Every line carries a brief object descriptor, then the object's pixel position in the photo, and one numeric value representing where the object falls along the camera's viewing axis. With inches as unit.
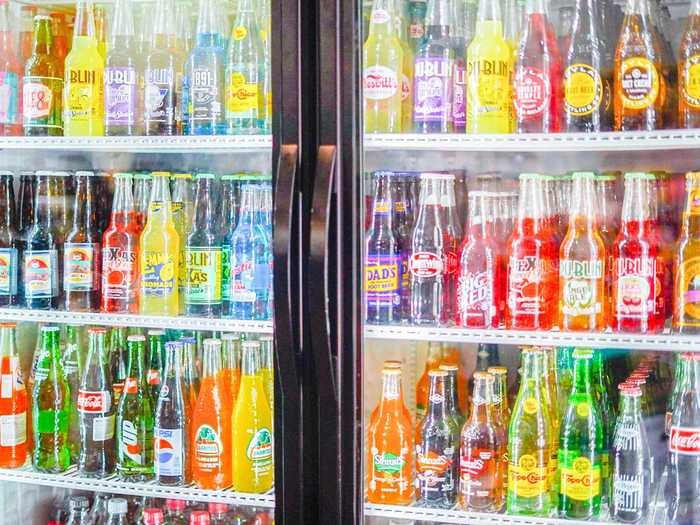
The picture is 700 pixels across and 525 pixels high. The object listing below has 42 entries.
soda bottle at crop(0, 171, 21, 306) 92.1
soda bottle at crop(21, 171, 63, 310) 91.0
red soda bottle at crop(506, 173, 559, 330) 77.4
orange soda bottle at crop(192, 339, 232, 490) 85.5
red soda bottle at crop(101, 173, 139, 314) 88.8
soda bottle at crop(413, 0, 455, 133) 80.5
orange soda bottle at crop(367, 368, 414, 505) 80.6
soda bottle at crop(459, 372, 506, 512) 78.5
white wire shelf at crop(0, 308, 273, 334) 79.4
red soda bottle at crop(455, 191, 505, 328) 79.1
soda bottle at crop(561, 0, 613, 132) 76.5
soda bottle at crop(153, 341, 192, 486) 86.2
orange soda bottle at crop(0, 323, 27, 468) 92.1
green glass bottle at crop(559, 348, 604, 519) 75.5
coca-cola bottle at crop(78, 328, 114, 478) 90.1
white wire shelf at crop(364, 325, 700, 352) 69.4
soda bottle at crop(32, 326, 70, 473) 92.0
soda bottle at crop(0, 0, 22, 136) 93.0
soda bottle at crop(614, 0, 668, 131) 75.0
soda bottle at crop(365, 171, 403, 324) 80.9
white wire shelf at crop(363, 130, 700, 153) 69.1
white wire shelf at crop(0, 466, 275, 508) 79.8
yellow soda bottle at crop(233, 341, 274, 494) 84.2
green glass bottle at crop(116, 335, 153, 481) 88.6
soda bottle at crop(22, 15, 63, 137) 91.7
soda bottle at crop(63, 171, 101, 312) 90.4
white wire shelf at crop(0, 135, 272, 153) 78.2
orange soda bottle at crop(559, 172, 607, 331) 76.0
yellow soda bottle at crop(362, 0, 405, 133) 81.5
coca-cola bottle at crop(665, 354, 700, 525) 75.0
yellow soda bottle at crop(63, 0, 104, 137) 89.9
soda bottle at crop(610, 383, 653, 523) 74.9
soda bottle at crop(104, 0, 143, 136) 88.3
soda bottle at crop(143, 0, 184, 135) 88.4
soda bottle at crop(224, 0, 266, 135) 83.9
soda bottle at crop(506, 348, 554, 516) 76.7
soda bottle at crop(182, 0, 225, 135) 86.0
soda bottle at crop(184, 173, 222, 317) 85.3
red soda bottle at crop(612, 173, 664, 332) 74.4
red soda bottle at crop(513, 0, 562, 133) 78.2
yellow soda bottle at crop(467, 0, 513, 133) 78.7
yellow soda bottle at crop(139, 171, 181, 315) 87.4
